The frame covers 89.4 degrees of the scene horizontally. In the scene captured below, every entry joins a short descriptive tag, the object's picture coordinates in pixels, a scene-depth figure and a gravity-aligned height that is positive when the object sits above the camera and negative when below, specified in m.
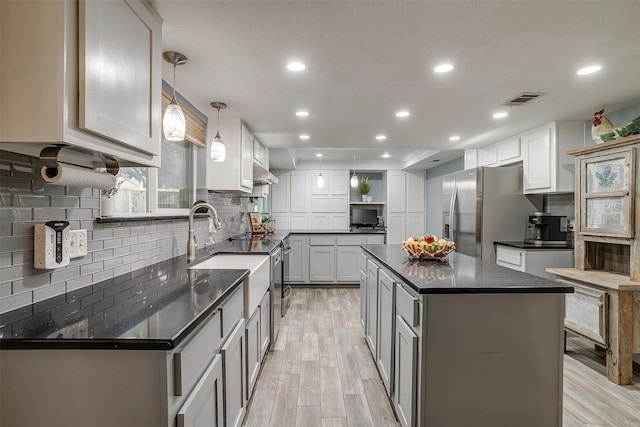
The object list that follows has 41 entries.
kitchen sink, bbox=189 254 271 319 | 1.93 -0.42
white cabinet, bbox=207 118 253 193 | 3.20 +0.49
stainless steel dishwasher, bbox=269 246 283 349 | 2.90 -0.76
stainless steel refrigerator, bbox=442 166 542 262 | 3.97 +0.07
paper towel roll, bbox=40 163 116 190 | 1.05 +0.12
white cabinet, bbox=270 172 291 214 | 7.47 +0.42
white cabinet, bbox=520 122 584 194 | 3.38 +0.63
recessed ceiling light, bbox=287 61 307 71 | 2.06 +0.95
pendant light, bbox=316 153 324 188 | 6.03 +0.58
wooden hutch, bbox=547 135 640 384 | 2.35 -0.35
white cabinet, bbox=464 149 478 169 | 4.86 +0.84
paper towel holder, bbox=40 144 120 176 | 1.02 +0.18
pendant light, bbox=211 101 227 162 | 2.37 +0.46
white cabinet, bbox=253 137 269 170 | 4.11 +0.82
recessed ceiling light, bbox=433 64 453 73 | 2.07 +0.95
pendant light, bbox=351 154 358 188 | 6.27 +0.61
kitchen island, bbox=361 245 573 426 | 1.52 -0.67
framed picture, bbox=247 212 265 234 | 4.49 -0.16
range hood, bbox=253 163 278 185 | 4.11 +0.49
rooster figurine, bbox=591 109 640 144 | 2.42 +0.66
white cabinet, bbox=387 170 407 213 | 7.57 +0.58
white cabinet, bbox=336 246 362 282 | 5.25 -0.83
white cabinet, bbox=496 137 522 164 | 3.92 +0.79
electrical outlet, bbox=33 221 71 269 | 1.18 -0.13
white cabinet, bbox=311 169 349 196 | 7.51 +0.69
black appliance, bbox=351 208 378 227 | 7.72 -0.12
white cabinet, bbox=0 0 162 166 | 0.92 +0.41
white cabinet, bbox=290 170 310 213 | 7.50 +0.57
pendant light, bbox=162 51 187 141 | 1.62 +0.45
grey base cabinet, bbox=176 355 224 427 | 0.97 -0.65
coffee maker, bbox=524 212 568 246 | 3.68 -0.15
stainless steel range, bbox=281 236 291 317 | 3.67 -0.80
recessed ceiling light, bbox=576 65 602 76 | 2.11 +0.96
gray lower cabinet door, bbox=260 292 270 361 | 2.48 -0.91
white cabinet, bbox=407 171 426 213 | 7.57 +0.54
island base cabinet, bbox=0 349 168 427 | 0.88 -0.49
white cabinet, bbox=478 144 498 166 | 4.38 +0.82
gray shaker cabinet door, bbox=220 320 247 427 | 1.43 -0.80
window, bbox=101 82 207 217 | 1.94 +0.24
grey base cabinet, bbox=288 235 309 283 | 5.22 -0.79
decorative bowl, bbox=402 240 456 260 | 2.28 -0.27
